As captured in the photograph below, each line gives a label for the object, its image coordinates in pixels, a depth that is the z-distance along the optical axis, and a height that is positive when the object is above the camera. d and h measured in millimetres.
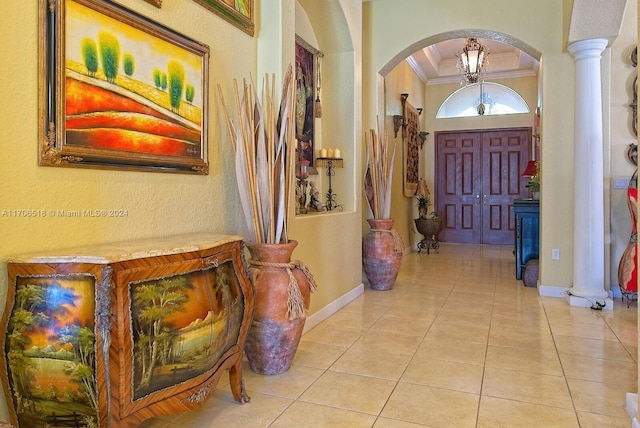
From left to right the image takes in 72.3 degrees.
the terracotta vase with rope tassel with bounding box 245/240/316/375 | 2396 -530
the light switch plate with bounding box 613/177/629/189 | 4305 +301
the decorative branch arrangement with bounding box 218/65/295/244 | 2447 +297
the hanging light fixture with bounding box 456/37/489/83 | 5723 +2030
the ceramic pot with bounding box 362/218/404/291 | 4715 -444
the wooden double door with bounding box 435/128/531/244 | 8643 +642
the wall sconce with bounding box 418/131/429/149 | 8766 +1555
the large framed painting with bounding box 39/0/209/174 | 1681 +543
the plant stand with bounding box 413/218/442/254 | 7664 -297
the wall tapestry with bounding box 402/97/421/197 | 7439 +1182
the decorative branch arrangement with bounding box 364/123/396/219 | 4738 +375
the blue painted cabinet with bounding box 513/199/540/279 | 5152 -209
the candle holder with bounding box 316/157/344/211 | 4395 +438
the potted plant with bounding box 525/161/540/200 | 5054 +317
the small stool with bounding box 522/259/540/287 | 4934 -686
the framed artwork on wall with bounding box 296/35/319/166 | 4125 +1117
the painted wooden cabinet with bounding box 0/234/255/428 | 1403 -413
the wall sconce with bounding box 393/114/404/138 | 6699 +1387
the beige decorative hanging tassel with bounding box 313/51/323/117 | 4406 +1242
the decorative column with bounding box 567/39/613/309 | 4059 +356
